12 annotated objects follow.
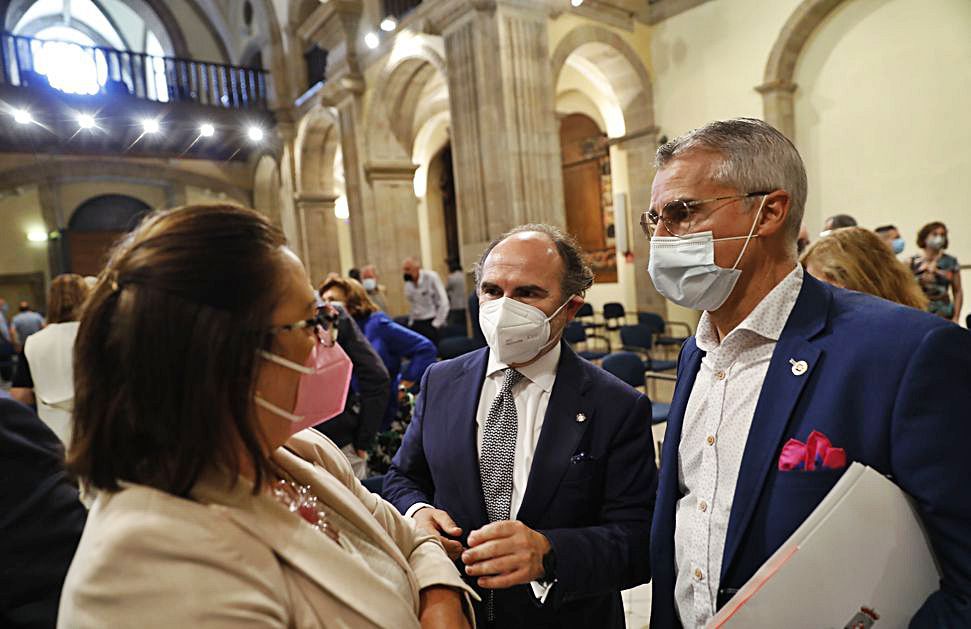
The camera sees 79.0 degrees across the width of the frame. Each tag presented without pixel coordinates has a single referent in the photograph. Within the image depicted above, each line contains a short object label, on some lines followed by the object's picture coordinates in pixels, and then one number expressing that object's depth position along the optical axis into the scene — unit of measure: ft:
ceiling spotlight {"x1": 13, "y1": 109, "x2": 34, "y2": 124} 39.42
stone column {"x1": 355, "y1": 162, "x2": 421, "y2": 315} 36.24
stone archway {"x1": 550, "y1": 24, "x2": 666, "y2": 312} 30.09
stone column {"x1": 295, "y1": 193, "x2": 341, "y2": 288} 45.70
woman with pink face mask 2.41
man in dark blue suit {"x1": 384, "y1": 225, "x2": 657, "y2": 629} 4.80
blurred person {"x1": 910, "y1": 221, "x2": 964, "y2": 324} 16.12
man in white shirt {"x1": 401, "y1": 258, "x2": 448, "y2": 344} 27.12
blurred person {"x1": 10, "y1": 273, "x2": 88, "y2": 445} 10.28
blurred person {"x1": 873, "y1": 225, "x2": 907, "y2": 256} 17.20
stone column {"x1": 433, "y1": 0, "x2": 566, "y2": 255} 25.46
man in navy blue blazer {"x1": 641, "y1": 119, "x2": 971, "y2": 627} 3.24
